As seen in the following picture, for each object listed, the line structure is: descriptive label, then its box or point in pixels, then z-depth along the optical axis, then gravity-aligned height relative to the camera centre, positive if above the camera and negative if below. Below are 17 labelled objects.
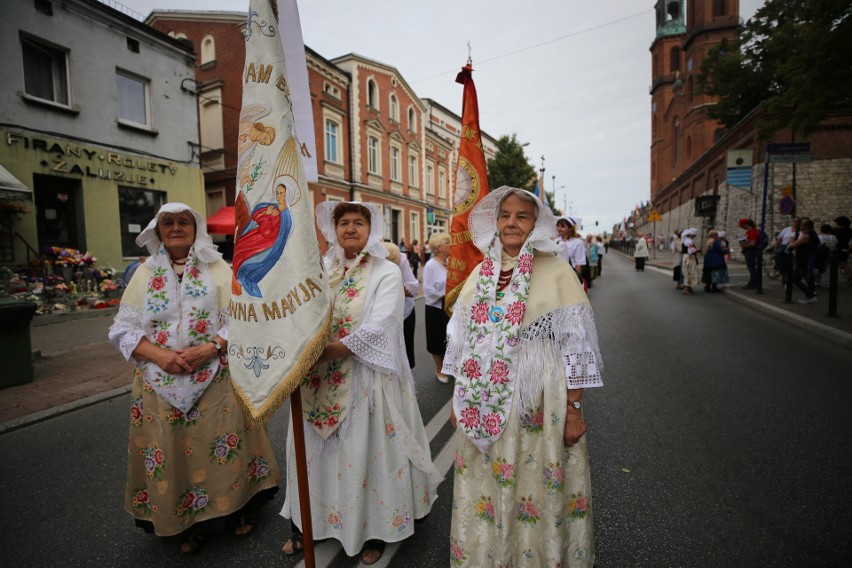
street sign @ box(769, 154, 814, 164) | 10.17 +1.98
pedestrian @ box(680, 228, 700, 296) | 13.52 -0.47
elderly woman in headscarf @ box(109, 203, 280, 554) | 2.55 -0.81
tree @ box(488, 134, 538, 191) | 37.50 +7.14
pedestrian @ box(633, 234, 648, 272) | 23.28 -0.35
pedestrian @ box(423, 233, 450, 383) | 5.60 -0.51
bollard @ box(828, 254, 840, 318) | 8.16 -0.84
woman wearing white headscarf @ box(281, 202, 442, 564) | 2.42 -0.99
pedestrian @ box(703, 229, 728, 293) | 12.75 -0.54
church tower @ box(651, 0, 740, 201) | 37.16 +16.83
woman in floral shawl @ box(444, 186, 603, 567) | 2.08 -0.81
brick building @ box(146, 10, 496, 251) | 20.12 +7.11
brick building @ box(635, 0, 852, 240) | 19.86 +5.85
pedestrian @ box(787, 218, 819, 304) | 10.35 -0.19
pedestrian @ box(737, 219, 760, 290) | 12.79 -0.02
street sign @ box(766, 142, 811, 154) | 10.12 +2.22
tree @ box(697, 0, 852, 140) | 6.82 +3.06
